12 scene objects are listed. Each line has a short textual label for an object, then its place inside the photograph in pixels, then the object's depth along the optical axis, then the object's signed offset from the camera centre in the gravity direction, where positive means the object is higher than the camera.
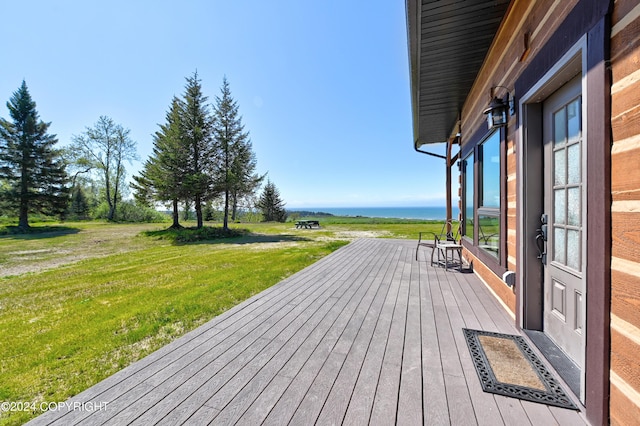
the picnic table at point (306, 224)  16.22 -0.85
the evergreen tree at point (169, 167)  12.25 +2.31
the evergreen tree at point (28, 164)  14.08 +2.97
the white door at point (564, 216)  1.56 -0.06
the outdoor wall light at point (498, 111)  2.44 +0.99
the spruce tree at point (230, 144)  13.30 +3.73
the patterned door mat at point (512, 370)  1.38 -1.05
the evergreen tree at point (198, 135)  12.66 +3.99
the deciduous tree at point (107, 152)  20.14 +5.19
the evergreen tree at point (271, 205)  28.70 +0.76
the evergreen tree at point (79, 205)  22.19 +0.80
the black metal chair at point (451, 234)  5.32 -0.59
